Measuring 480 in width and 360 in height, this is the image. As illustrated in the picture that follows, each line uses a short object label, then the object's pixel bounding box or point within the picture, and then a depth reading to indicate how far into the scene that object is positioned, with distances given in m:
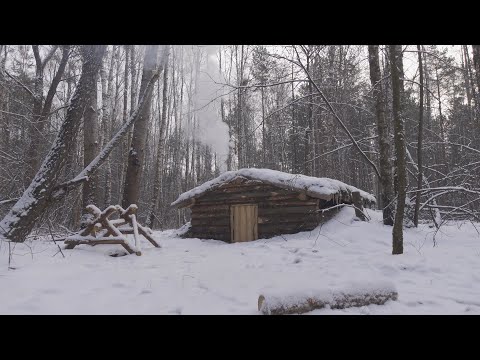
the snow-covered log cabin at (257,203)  10.79
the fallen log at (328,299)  3.28
